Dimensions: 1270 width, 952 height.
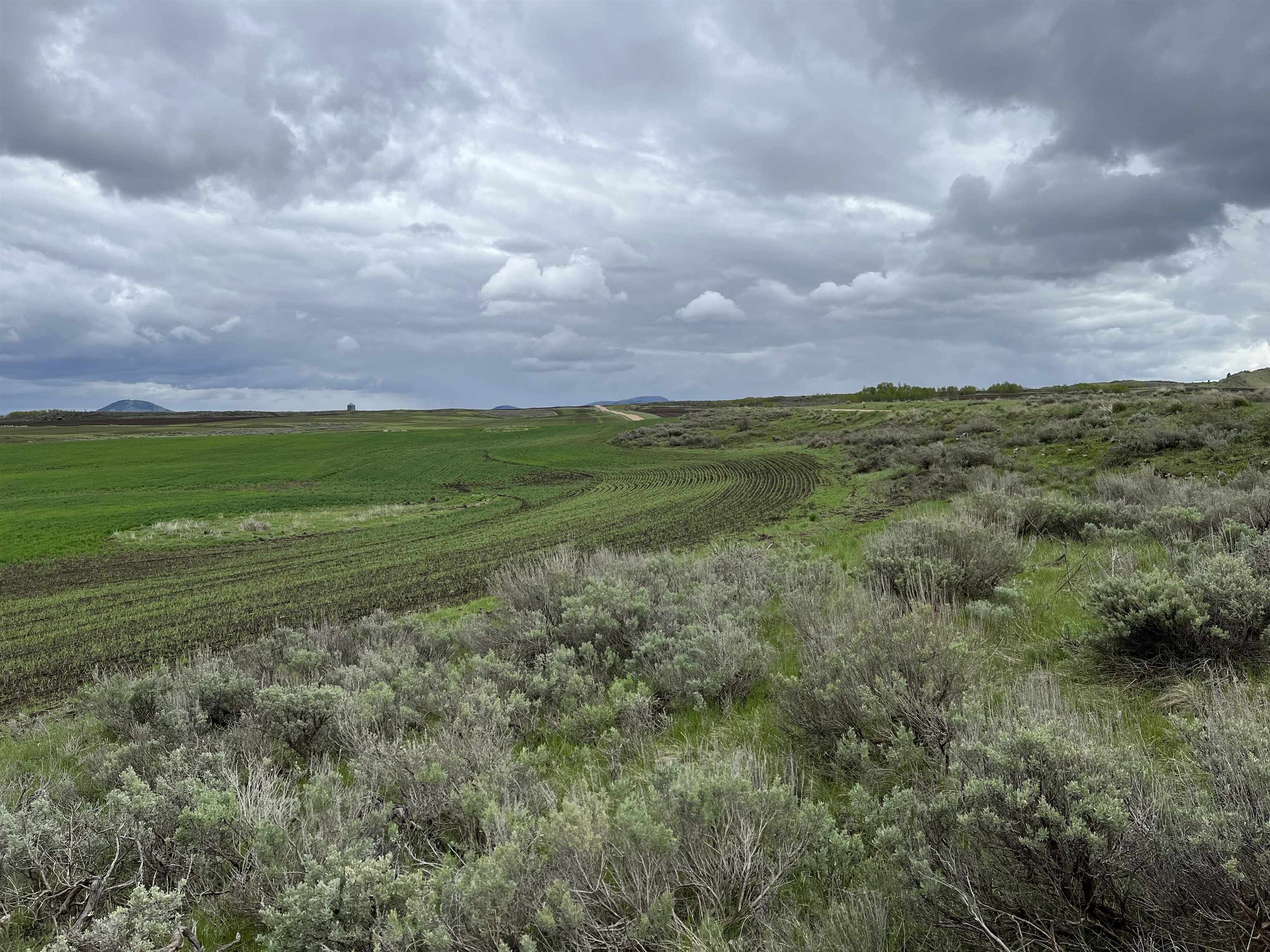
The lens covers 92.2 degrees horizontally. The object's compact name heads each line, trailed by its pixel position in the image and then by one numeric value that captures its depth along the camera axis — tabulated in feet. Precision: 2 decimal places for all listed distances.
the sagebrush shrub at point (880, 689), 15.06
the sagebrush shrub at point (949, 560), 26.89
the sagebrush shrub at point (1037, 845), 8.96
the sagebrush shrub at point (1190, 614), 17.51
